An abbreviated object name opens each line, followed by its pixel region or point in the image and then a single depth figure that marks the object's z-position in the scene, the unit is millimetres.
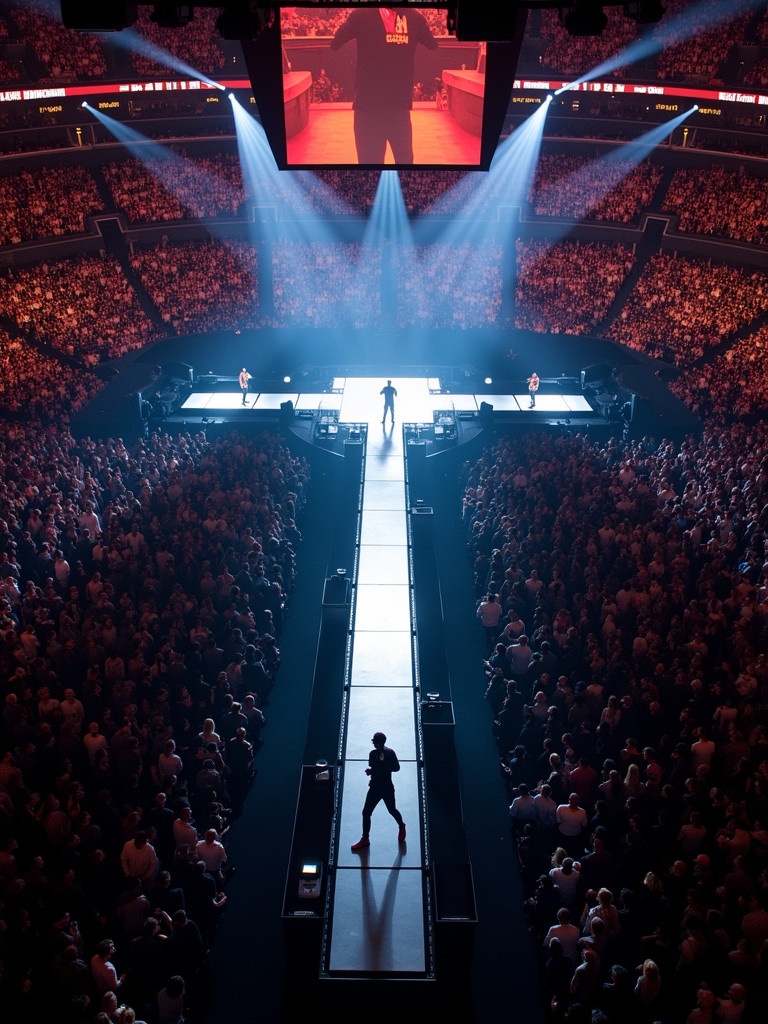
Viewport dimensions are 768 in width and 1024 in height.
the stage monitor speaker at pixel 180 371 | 24812
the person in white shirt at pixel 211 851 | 8539
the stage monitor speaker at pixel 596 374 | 24531
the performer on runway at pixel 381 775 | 8516
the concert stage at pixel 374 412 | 21531
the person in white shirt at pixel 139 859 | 7961
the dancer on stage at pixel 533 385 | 23359
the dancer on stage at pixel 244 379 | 23484
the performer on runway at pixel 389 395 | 21677
